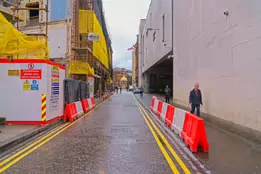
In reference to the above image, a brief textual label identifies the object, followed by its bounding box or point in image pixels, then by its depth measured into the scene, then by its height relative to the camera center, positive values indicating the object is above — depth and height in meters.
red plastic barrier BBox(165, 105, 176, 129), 10.29 -1.21
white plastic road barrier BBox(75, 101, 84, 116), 13.87 -1.18
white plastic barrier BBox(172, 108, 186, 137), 8.29 -1.16
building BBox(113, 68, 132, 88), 149.11 +6.38
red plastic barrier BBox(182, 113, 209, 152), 6.47 -1.27
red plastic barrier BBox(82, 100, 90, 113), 16.19 -1.25
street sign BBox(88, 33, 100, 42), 24.95 +4.82
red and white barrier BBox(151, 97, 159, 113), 16.05 -1.18
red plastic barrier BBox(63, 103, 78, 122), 12.11 -1.30
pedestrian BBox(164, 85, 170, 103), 23.09 -0.47
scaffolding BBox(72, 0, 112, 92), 25.39 +5.25
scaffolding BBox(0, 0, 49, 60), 10.64 +1.96
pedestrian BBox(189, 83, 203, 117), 11.20 -0.48
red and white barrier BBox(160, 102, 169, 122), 12.05 -1.23
